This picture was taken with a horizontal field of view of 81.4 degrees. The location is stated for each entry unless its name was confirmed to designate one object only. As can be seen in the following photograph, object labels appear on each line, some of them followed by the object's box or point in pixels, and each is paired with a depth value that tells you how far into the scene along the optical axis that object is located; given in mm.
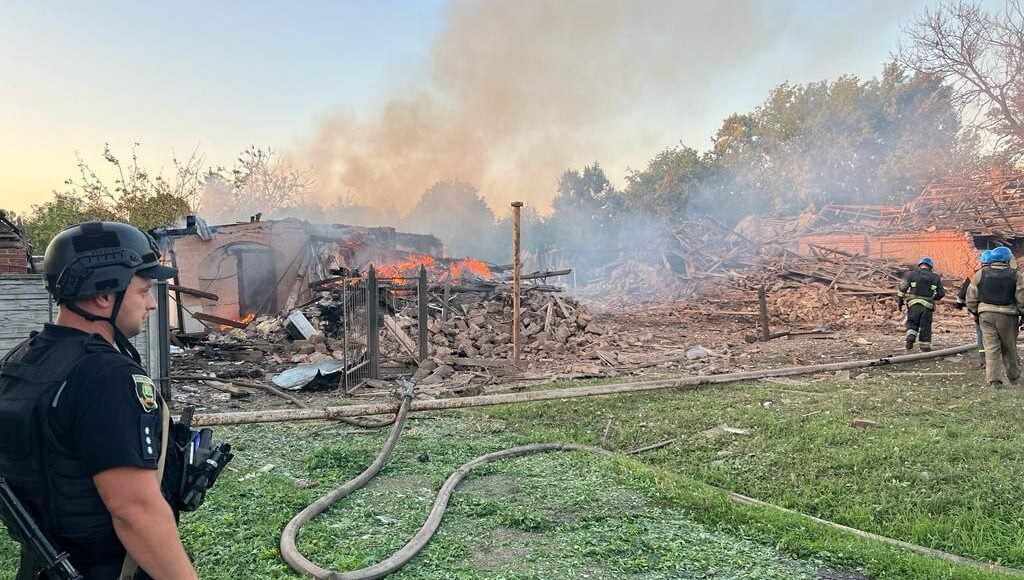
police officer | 1570
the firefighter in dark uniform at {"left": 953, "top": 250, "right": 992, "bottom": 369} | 10070
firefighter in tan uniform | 8453
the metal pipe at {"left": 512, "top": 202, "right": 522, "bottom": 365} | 11242
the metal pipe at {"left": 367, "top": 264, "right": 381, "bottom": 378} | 9984
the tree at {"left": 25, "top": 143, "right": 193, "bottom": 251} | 22312
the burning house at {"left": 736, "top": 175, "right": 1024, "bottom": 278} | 21484
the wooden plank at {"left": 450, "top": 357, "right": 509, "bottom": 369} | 11664
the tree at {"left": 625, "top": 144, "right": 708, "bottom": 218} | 45250
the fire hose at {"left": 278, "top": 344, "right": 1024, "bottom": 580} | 3367
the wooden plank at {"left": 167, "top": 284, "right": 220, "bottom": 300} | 14203
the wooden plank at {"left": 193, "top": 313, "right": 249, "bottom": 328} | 16261
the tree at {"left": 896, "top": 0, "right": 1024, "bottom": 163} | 21766
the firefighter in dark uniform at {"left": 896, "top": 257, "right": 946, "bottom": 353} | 11781
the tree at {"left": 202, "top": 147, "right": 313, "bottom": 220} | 34156
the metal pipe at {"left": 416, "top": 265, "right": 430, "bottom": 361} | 10820
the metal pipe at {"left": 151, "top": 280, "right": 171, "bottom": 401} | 8344
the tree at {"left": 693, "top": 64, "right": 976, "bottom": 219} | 33594
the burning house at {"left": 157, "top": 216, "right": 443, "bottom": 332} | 18781
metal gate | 10125
